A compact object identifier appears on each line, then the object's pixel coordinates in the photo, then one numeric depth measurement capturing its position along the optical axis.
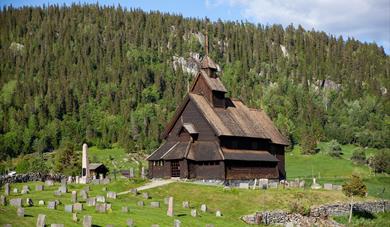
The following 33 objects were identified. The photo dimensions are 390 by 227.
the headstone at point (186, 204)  50.16
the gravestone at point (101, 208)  41.72
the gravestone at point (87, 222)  35.62
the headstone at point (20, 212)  36.06
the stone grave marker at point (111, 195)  49.16
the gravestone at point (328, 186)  66.16
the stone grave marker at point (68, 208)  40.03
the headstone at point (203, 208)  49.42
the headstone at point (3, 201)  39.96
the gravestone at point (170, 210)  44.22
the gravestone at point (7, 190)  47.40
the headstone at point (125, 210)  42.68
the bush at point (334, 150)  136.62
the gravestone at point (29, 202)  41.03
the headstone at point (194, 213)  45.88
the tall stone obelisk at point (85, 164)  67.62
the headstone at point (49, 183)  57.28
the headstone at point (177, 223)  38.73
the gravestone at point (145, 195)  52.53
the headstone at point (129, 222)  38.00
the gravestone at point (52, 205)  40.50
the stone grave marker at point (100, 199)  45.24
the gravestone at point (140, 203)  47.60
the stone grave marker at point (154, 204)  47.97
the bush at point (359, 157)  126.75
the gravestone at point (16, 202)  39.94
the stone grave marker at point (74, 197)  44.81
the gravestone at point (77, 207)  41.09
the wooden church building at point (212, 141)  65.44
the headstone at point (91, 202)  44.00
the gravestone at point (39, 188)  52.28
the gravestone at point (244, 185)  60.41
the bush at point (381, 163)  114.68
